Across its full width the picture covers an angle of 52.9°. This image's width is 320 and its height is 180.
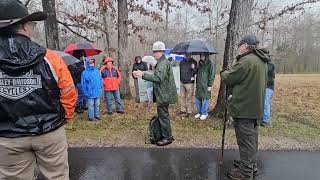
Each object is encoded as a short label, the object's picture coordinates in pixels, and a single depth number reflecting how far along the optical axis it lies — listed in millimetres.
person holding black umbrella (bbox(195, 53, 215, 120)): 8375
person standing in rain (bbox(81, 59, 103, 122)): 8297
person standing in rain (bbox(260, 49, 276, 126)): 7910
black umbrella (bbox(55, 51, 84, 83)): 6809
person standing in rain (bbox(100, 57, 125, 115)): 8953
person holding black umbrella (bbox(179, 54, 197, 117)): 8766
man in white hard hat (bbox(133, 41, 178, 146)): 5953
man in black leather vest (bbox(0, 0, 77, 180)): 2707
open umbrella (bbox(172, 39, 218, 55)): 8383
